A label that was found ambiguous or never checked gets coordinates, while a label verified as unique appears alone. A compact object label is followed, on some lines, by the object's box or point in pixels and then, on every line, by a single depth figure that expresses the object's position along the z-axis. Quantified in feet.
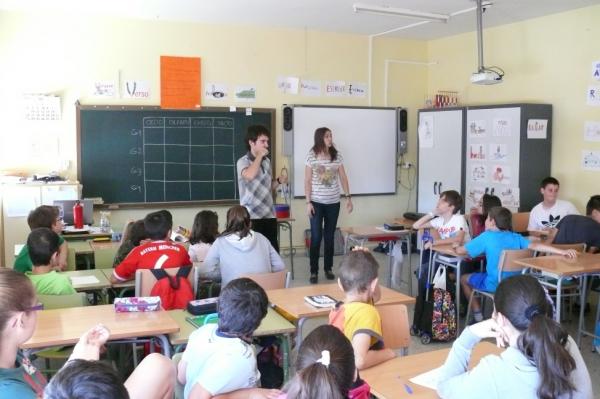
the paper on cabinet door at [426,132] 25.48
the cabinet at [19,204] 19.13
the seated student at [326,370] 4.70
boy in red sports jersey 11.87
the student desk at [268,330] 9.04
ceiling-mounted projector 20.19
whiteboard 25.14
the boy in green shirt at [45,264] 10.76
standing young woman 20.84
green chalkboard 21.94
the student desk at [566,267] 13.24
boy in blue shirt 14.85
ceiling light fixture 19.33
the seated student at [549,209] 19.25
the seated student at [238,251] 12.41
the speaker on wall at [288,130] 24.66
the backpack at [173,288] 11.21
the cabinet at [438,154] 24.06
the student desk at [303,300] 10.03
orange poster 22.65
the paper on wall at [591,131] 20.01
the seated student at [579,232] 15.64
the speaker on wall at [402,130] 26.96
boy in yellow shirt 7.69
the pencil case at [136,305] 9.74
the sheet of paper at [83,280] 12.07
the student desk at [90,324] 8.45
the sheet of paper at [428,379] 7.09
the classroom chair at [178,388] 7.91
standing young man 16.38
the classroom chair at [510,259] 14.34
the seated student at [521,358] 5.80
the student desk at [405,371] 6.92
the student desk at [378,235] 18.20
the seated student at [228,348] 7.04
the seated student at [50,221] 13.93
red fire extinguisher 17.98
